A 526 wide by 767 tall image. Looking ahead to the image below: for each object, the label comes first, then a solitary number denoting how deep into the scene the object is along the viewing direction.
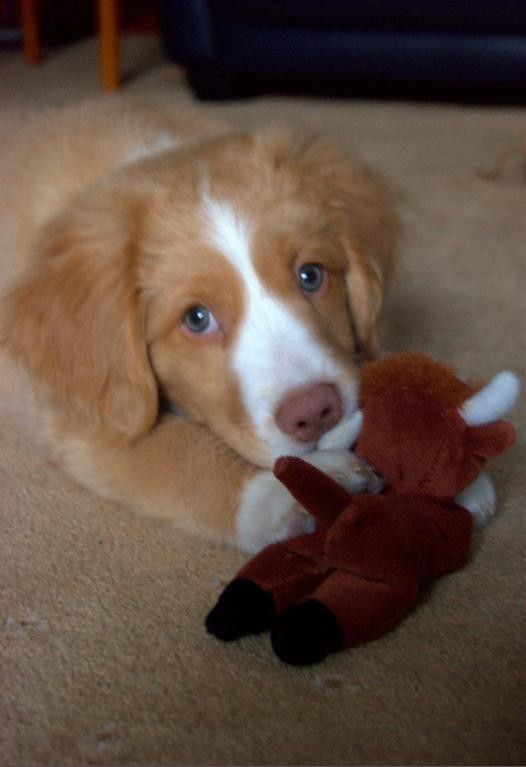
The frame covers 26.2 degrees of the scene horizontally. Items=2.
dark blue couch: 1.27
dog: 0.51
